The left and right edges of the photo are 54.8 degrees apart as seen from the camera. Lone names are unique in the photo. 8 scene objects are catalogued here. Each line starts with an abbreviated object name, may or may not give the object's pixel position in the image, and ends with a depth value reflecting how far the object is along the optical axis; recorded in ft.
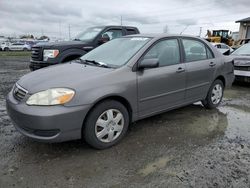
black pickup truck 22.72
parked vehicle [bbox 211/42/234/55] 60.31
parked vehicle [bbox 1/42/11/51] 119.55
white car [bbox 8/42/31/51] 122.51
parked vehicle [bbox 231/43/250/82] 23.95
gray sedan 9.66
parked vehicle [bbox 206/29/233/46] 85.76
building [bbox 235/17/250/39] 95.30
